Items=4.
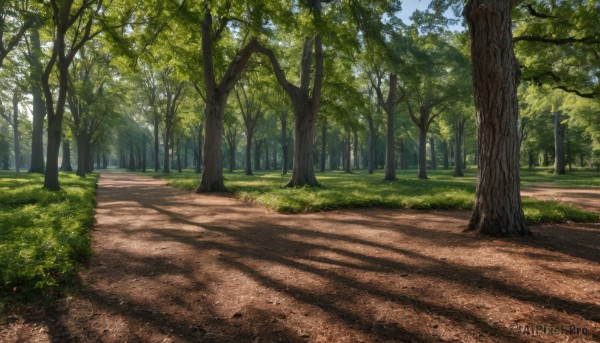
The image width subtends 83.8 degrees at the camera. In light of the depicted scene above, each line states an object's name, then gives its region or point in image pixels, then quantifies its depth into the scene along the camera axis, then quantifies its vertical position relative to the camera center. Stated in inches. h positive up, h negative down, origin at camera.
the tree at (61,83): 489.9 +129.2
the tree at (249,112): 1270.9 +201.1
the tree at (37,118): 933.8 +147.0
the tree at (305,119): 610.9 +82.1
